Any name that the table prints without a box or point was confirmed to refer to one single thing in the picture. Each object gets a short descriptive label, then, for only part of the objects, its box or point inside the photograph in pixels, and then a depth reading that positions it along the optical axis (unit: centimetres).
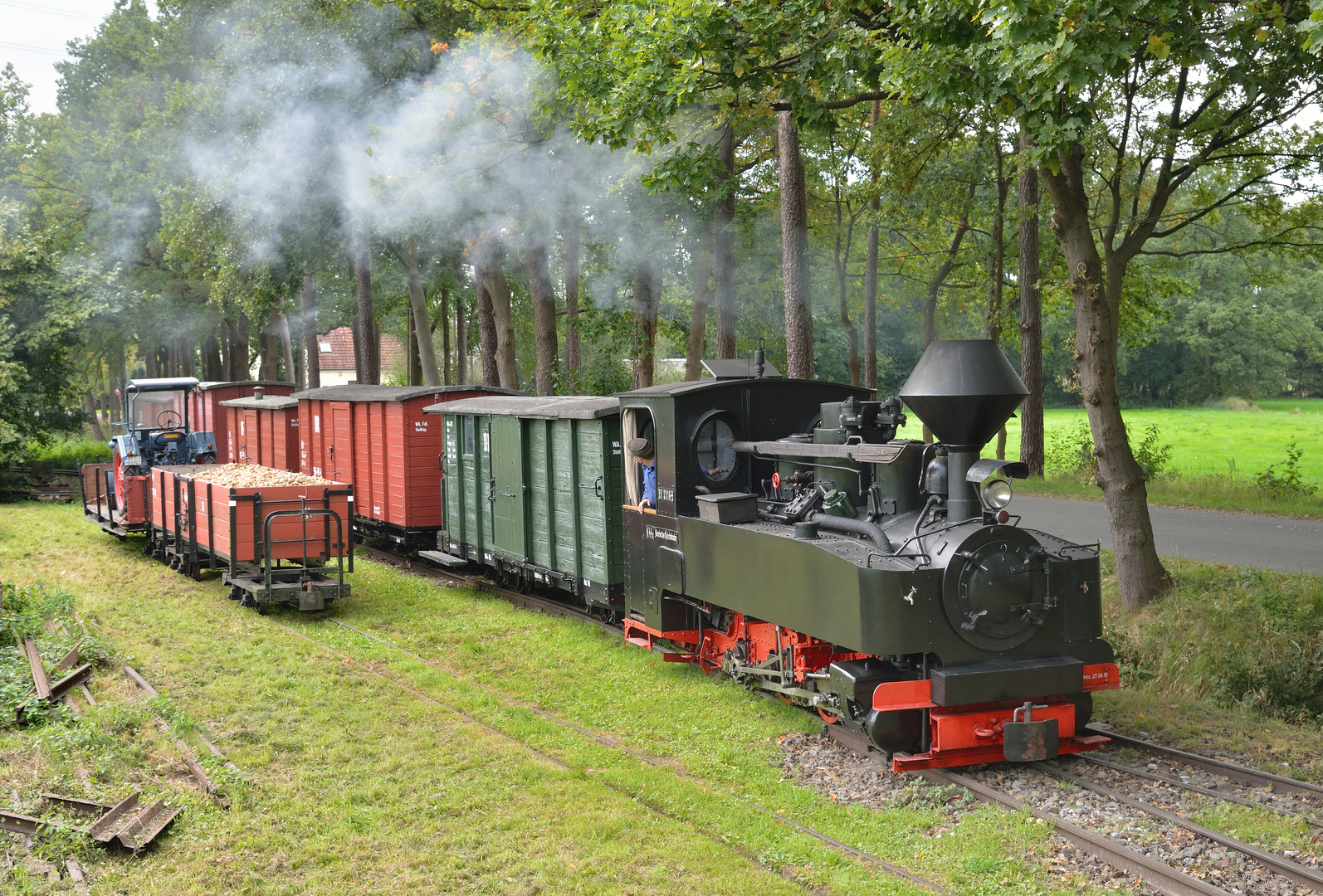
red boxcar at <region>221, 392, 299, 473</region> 1914
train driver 899
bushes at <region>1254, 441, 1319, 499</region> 1625
